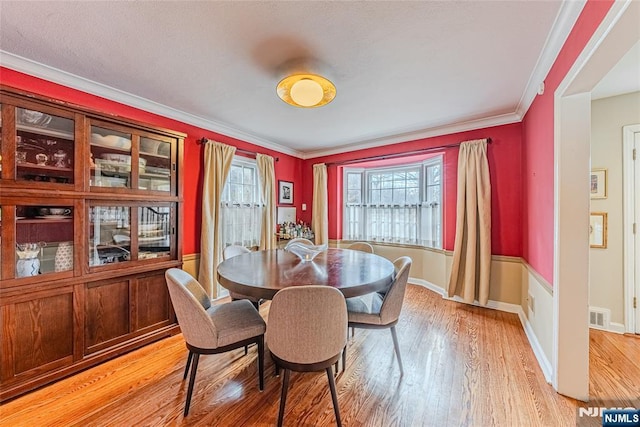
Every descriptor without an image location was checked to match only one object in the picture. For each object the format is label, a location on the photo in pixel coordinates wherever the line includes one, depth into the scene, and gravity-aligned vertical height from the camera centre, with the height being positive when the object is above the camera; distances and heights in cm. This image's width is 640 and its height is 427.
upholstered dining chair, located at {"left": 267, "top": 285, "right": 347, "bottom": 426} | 128 -62
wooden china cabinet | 167 -22
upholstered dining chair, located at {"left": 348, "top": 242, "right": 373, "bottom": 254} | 314 -44
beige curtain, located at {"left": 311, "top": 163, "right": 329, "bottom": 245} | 459 +14
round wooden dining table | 150 -43
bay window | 386 +16
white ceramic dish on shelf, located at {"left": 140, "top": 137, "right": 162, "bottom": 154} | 238 +65
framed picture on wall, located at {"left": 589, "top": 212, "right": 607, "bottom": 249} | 253 -16
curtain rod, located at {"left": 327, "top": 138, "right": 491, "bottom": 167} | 347 +91
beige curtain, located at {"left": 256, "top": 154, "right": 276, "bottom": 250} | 395 +18
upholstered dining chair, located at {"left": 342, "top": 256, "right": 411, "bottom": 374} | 178 -74
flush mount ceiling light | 188 +95
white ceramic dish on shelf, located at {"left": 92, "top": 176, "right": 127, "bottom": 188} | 210 +26
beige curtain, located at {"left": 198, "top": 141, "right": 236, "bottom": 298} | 311 +2
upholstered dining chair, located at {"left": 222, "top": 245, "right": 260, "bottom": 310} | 270 -42
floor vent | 253 -105
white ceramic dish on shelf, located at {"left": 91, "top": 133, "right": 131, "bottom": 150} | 208 +61
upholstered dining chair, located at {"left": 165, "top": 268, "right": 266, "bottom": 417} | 146 -73
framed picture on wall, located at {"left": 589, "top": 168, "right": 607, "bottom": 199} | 253 +31
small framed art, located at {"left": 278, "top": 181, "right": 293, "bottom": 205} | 446 +37
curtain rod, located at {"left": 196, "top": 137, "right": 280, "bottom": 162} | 319 +91
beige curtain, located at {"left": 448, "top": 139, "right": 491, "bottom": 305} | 306 -16
